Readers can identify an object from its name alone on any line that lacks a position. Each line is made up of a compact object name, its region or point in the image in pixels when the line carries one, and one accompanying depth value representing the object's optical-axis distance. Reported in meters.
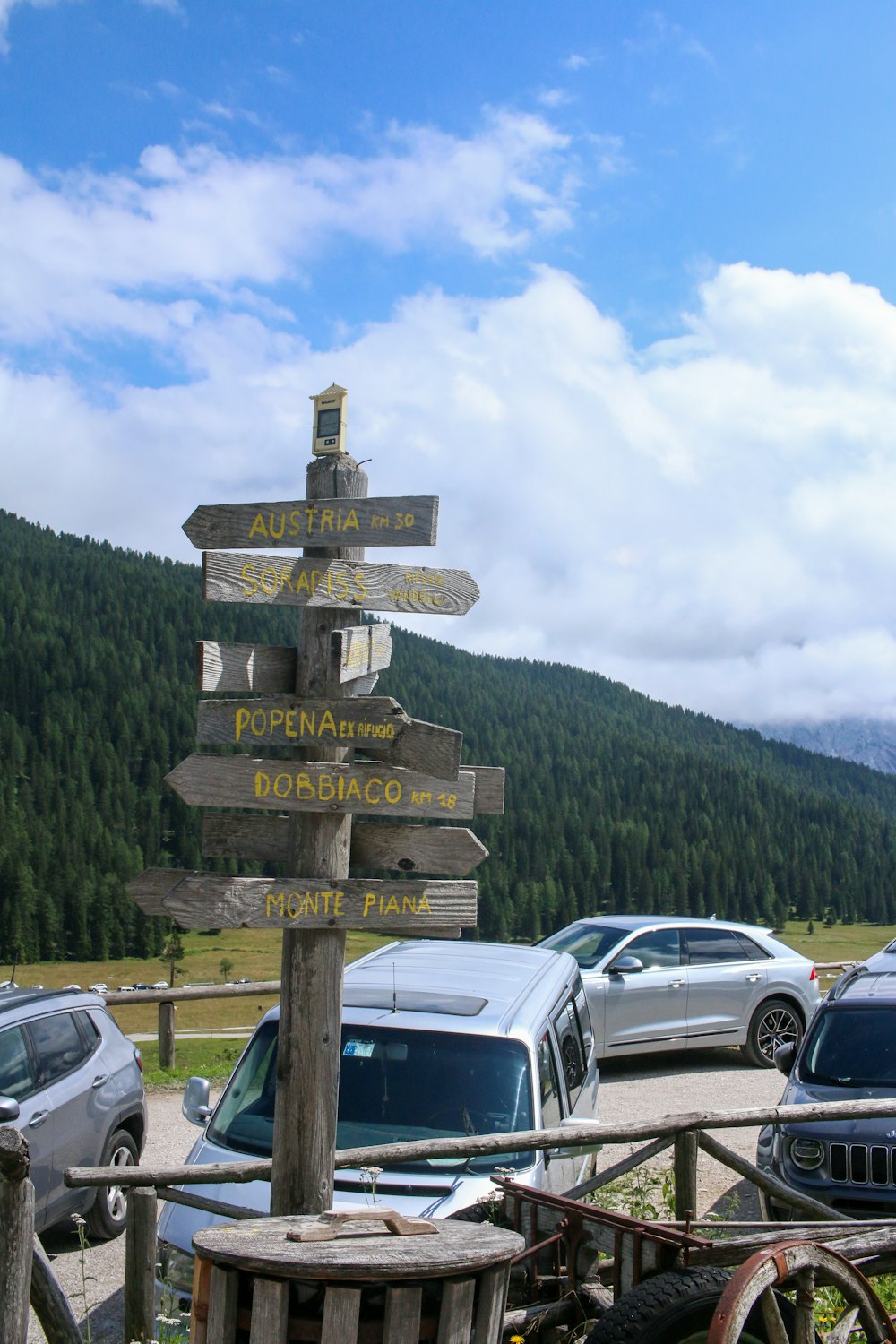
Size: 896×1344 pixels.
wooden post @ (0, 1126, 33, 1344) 4.07
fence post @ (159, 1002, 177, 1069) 15.66
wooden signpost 4.25
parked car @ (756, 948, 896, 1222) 7.15
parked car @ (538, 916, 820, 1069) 13.00
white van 5.31
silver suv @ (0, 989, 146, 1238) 7.55
